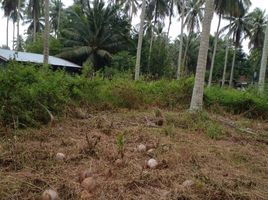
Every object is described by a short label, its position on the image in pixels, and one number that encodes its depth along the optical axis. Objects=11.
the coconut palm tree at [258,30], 22.59
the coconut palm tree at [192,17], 20.71
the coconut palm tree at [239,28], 20.87
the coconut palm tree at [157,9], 19.15
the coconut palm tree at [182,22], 16.03
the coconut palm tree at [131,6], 20.25
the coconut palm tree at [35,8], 19.68
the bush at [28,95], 3.90
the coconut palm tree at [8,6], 20.91
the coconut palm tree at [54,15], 25.84
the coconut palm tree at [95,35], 16.19
